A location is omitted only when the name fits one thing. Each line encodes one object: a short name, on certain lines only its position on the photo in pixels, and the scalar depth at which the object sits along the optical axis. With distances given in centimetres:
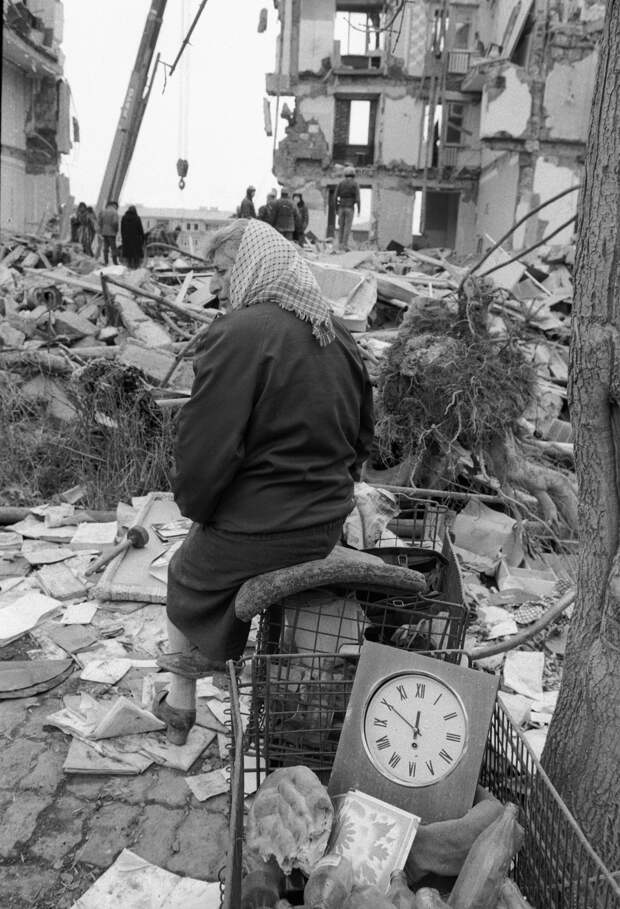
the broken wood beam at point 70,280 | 1166
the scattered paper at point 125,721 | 315
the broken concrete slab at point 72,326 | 948
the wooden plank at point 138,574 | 449
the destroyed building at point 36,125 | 2856
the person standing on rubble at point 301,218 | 1895
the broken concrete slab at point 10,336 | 924
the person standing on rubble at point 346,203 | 2002
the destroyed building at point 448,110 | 2484
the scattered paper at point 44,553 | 507
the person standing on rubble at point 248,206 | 2077
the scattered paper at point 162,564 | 465
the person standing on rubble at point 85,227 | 2284
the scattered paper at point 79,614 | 426
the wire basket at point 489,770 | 181
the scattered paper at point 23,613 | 409
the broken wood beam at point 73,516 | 584
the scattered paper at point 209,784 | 288
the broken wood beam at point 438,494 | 513
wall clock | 208
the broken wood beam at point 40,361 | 770
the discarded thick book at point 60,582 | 461
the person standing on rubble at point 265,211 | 1698
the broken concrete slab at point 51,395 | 729
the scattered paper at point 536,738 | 312
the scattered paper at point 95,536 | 529
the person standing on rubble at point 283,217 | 1647
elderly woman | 251
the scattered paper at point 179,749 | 306
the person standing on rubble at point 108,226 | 1920
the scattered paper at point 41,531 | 548
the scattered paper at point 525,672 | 372
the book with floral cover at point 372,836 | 189
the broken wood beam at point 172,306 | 841
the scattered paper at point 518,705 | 337
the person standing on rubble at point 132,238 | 1748
